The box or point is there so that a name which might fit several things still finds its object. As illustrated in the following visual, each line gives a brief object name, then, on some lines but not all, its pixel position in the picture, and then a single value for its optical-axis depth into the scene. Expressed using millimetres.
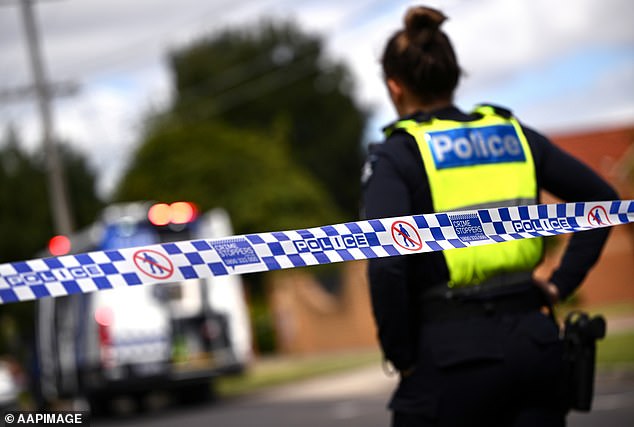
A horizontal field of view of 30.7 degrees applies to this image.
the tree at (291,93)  49219
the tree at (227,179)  37312
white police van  16031
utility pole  24688
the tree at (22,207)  44000
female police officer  3303
